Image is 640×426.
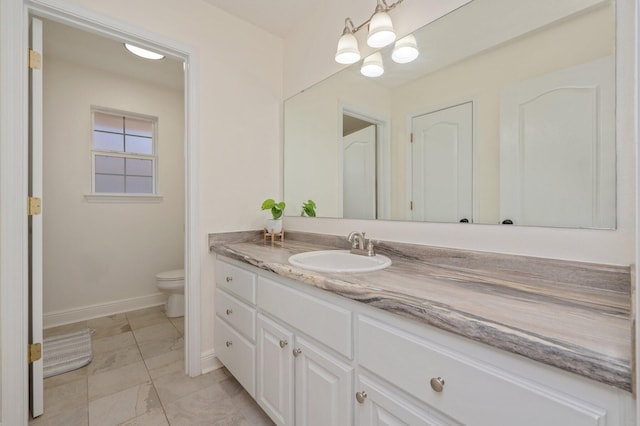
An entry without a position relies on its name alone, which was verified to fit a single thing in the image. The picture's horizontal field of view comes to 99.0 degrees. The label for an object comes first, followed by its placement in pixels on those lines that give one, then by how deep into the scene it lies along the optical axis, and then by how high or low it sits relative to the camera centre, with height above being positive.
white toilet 2.56 -0.73
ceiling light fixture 2.16 +1.29
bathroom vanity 0.49 -0.31
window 2.73 +0.61
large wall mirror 0.88 +0.37
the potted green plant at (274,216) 1.91 -0.03
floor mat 1.80 -1.02
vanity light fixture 1.32 +0.92
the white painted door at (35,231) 1.37 -0.10
